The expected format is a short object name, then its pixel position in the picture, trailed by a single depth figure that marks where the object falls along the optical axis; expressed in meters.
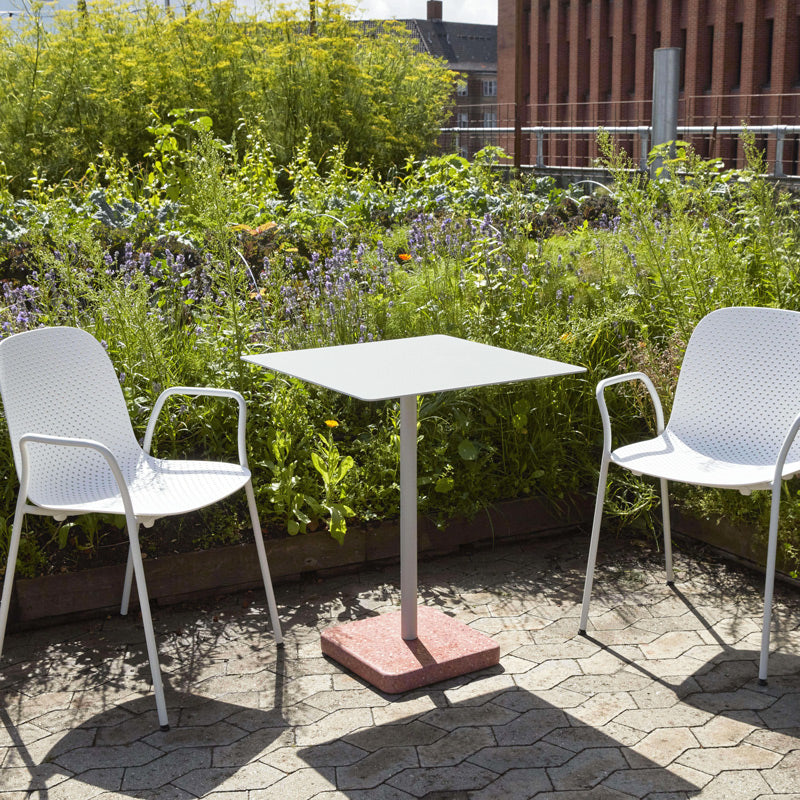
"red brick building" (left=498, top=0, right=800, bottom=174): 24.05
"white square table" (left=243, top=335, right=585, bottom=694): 3.08
